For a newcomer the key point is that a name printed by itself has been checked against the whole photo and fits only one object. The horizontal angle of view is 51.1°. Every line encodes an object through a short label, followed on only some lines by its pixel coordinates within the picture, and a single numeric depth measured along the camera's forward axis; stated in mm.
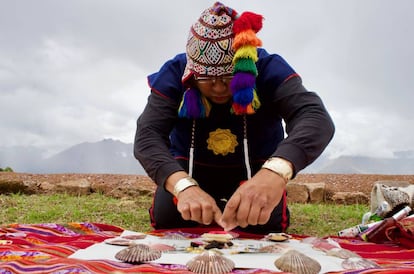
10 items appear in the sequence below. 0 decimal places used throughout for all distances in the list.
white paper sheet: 1355
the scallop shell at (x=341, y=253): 1487
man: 1536
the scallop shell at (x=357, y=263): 1353
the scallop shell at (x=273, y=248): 1539
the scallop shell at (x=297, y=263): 1286
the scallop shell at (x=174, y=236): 1851
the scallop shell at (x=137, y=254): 1386
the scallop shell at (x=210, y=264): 1258
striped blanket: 1258
